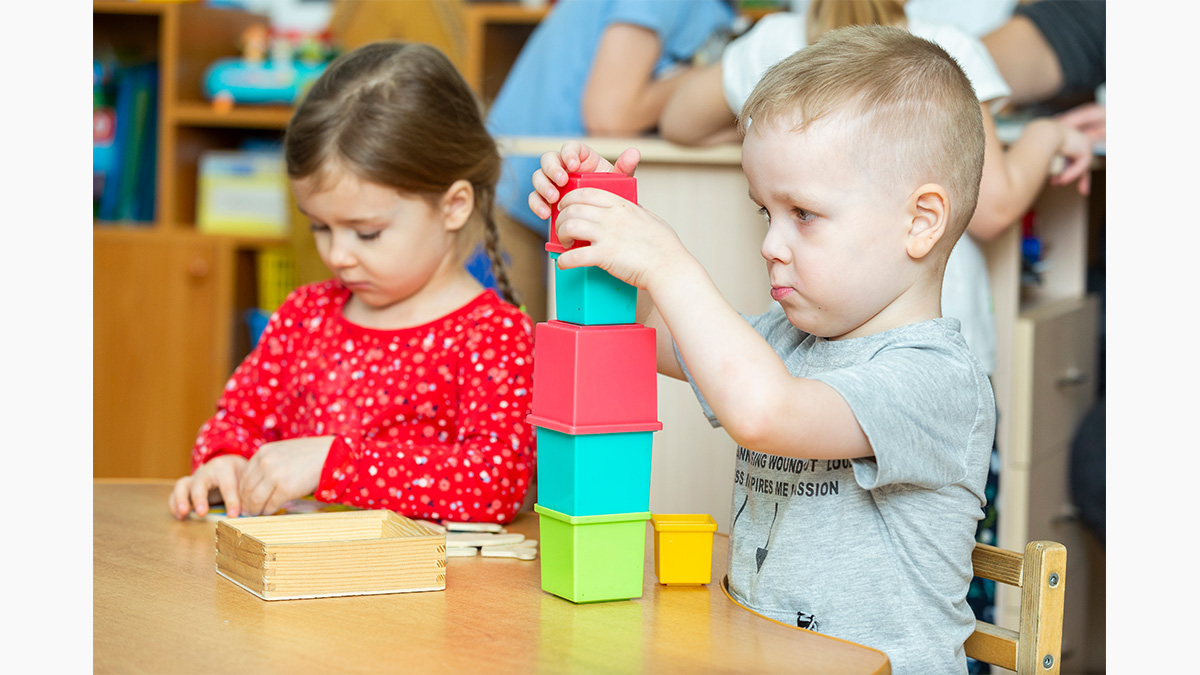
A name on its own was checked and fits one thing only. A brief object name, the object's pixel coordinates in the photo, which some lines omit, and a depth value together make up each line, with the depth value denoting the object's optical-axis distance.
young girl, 2.01
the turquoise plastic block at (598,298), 1.73
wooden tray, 1.75
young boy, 1.71
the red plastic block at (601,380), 1.72
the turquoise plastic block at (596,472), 1.73
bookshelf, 4.36
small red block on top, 1.73
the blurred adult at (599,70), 2.91
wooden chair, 1.78
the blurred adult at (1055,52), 2.78
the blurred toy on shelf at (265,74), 4.37
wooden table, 1.64
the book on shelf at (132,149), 4.52
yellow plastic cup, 1.81
